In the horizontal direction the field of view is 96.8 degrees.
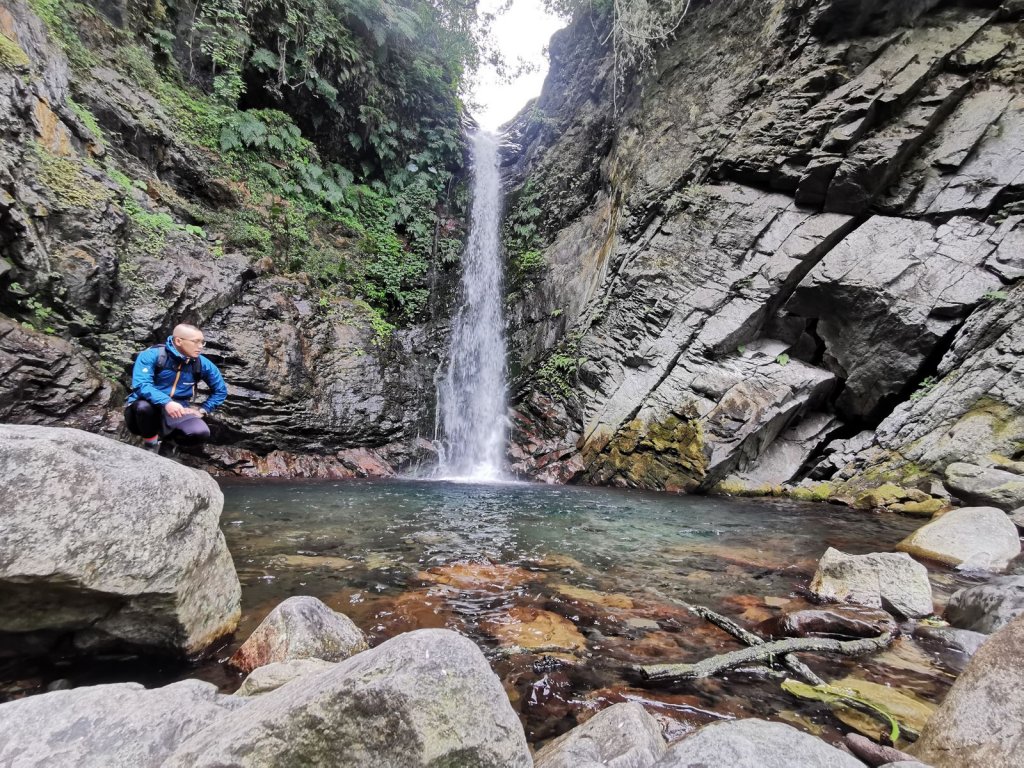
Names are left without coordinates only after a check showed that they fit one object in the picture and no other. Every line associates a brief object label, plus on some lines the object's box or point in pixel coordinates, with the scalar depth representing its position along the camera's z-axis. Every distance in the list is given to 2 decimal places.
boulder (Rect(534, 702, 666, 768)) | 1.68
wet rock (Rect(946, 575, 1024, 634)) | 2.92
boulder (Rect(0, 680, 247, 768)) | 1.35
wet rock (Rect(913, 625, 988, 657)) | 2.81
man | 4.44
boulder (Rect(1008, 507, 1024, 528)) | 5.61
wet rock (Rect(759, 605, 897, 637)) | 2.95
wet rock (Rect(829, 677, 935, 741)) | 2.06
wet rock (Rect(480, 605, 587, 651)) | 2.87
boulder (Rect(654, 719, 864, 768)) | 1.52
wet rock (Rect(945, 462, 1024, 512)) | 6.33
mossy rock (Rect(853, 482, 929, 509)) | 7.73
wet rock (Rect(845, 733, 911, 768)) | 1.80
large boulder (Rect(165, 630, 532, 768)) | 1.26
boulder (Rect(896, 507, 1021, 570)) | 4.52
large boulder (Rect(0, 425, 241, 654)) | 1.96
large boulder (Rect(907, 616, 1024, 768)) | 1.61
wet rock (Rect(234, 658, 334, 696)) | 1.99
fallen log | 2.49
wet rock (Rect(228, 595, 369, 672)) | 2.37
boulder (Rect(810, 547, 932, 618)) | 3.43
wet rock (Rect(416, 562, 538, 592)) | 3.84
